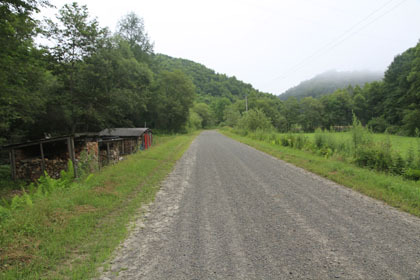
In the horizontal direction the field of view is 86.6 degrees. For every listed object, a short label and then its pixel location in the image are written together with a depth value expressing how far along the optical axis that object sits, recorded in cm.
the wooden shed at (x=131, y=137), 1890
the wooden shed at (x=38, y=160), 1169
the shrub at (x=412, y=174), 793
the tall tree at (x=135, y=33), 3981
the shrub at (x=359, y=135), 1089
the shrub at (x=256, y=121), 3362
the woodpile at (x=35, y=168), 1180
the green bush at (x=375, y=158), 898
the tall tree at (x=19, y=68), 884
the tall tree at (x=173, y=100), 4594
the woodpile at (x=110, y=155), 1388
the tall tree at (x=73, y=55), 1745
